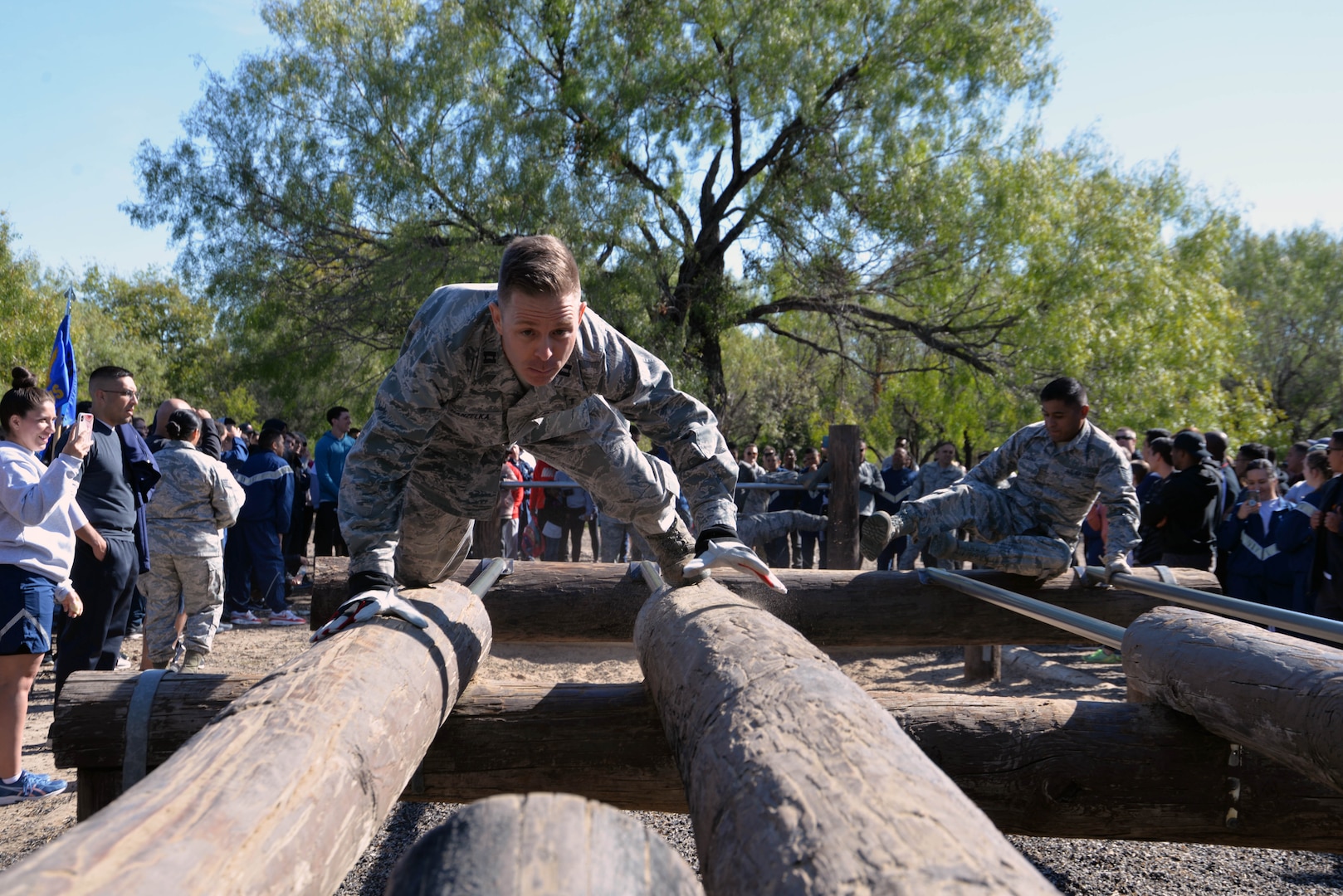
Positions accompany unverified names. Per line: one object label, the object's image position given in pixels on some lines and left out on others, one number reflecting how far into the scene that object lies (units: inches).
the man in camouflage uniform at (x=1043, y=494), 221.3
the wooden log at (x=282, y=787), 45.6
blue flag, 227.9
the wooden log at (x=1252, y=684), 88.6
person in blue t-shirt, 396.2
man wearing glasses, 196.1
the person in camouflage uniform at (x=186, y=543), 228.8
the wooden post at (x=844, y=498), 325.1
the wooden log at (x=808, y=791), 47.0
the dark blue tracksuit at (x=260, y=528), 354.3
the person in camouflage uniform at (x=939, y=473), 419.4
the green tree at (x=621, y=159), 587.2
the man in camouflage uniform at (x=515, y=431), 121.3
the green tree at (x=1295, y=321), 1235.2
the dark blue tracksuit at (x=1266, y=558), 247.0
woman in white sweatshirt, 164.9
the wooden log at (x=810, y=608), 182.5
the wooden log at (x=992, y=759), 101.6
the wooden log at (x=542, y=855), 43.9
